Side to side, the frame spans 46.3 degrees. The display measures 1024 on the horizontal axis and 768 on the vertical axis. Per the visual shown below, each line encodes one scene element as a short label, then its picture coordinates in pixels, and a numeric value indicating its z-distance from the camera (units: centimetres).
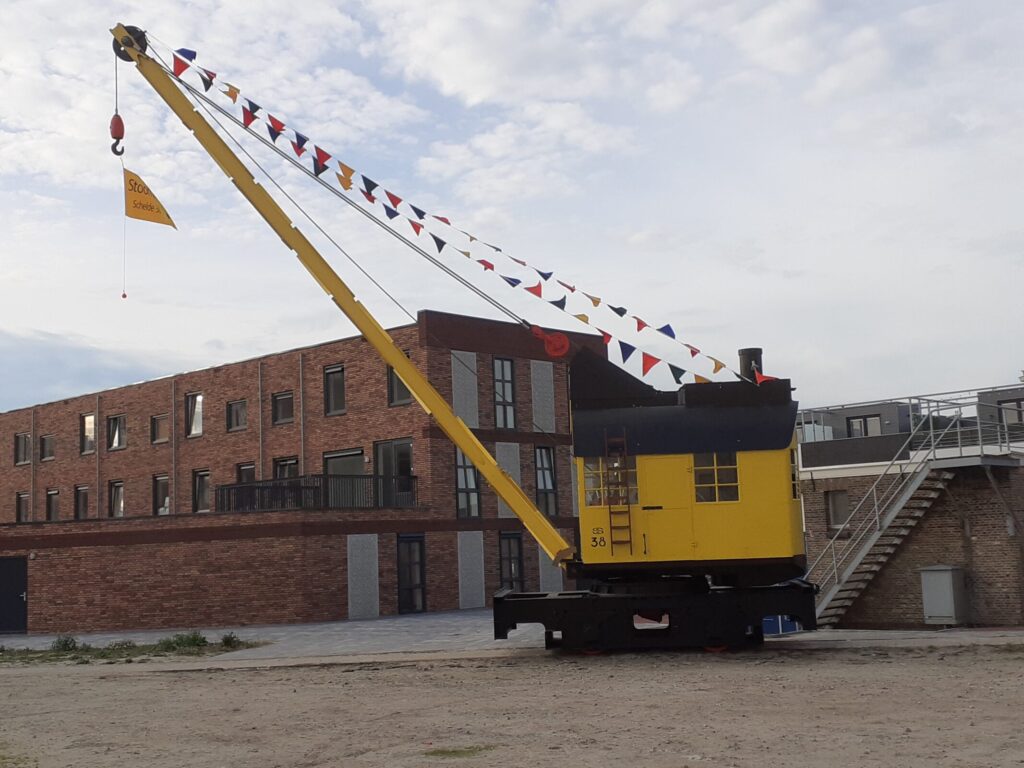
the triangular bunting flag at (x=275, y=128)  2114
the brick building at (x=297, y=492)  3041
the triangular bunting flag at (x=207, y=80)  2141
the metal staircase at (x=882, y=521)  2489
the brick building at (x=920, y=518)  2448
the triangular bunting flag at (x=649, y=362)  1918
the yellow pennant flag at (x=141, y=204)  2172
